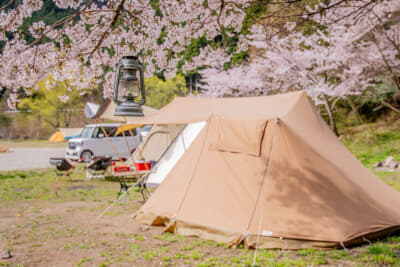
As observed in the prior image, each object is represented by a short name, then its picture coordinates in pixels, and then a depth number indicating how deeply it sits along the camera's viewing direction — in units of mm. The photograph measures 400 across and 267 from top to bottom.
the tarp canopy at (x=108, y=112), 9656
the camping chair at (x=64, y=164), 9656
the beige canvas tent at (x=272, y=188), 4219
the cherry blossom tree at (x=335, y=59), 13211
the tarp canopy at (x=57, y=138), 33775
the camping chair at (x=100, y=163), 9664
